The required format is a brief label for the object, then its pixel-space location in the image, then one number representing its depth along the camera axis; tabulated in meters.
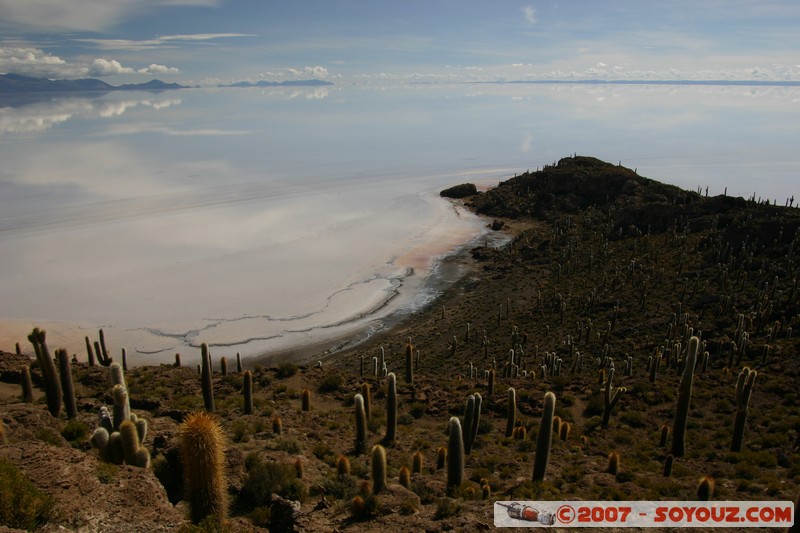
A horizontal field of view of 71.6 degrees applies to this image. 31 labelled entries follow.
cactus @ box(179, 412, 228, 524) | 10.48
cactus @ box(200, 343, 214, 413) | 19.25
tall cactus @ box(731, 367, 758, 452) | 16.55
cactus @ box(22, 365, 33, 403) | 19.52
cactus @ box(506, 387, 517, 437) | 18.56
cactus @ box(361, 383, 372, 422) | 19.80
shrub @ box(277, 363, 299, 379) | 25.12
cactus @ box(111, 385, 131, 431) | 13.39
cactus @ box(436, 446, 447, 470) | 15.44
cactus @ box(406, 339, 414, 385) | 24.41
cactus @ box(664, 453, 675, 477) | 14.79
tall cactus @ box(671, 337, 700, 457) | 16.34
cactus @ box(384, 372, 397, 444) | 17.73
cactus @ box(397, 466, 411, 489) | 13.05
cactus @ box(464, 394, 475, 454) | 16.61
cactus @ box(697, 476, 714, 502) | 12.64
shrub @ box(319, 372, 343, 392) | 23.73
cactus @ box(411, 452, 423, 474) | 14.94
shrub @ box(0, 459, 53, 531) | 8.68
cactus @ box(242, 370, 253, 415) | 19.39
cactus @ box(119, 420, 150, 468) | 12.05
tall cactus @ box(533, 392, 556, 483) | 14.07
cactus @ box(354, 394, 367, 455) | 16.91
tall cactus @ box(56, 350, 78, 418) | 16.80
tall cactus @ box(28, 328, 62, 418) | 16.49
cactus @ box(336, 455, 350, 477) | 14.32
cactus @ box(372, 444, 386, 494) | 12.51
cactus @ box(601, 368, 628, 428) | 19.50
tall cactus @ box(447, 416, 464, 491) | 13.59
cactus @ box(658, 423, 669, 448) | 17.52
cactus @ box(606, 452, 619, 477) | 15.00
